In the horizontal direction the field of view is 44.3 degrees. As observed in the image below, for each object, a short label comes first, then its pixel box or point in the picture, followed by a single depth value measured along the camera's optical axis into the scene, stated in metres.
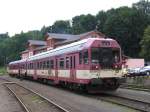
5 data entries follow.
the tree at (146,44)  38.11
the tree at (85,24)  61.20
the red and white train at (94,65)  10.21
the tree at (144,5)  61.15
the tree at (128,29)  47.26
